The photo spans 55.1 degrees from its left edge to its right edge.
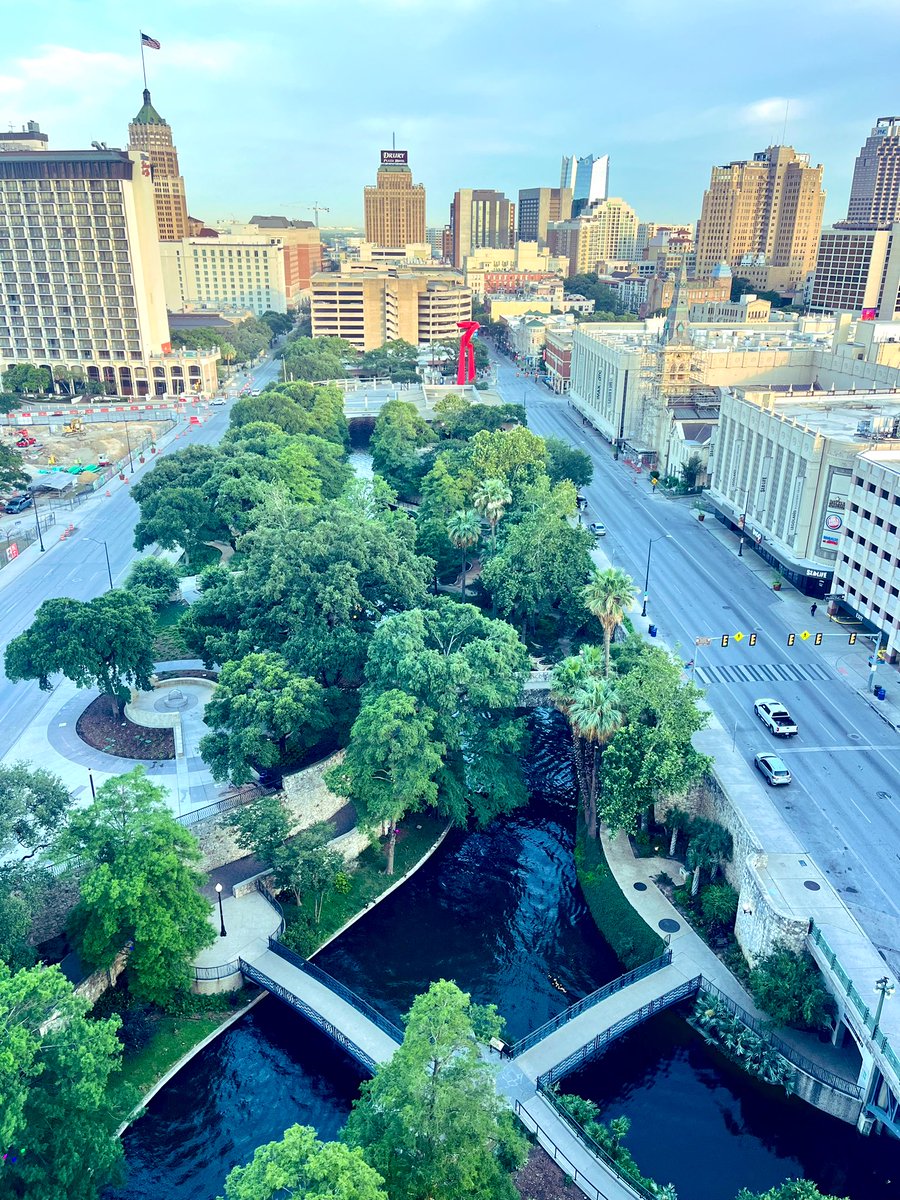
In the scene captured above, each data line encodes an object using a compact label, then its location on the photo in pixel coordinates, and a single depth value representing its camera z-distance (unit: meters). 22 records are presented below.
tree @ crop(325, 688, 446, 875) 48.97
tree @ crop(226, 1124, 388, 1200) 25.08
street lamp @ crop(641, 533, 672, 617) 76.85
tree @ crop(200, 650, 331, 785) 50.88
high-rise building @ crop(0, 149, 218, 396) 163.12
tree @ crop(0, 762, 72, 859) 41.72
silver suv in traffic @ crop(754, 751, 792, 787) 51.69
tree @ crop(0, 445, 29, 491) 113.88
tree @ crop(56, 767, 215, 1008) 39.94
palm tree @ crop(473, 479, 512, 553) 85.19
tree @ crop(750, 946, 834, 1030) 38.81
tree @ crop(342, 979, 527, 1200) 29.30
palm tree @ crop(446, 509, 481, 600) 83.19
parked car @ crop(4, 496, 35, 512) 111.06
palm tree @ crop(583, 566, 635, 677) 56.81
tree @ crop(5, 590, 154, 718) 55.50
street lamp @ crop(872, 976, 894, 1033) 34.53
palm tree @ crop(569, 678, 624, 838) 50.84
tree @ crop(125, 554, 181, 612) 75.88
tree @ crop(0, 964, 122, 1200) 30.30
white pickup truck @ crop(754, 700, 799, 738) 56.84
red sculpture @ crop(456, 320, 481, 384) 185.20
